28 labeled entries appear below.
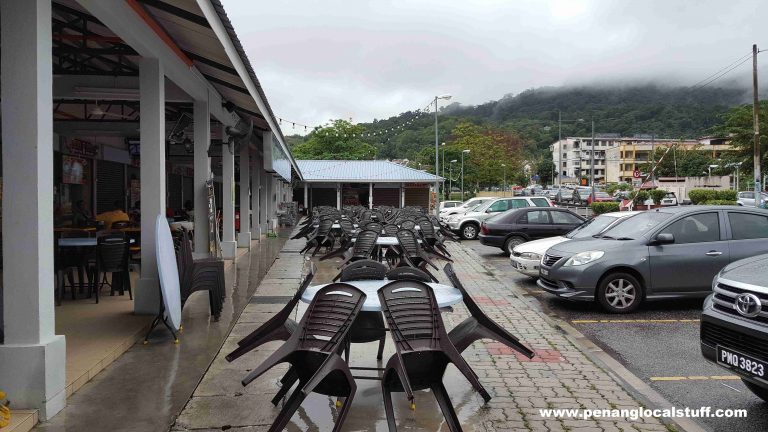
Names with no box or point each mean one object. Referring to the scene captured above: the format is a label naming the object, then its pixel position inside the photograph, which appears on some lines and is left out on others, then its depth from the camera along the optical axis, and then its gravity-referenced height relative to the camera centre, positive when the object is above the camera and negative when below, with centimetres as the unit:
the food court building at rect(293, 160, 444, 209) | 4191 +128
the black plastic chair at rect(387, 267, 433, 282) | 505 -60
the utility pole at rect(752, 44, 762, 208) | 2655 +345
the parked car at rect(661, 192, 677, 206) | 3856 +12
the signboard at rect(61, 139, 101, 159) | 1347 +131
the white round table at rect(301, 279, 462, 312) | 448 -77
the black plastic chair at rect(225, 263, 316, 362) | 450 -97
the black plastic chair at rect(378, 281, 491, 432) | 392 -90
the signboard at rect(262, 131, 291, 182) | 1492 +130
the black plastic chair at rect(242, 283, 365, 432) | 388 -92
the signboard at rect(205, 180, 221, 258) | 1091 -38
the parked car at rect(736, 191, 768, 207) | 3692 +16
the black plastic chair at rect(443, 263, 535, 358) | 463 -100
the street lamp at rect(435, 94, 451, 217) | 2806 +85
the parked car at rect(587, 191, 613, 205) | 5063 +37
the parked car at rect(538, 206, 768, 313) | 828 -79
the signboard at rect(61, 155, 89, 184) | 1330 +81
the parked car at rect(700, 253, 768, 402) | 412 -88
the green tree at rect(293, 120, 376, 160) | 7125 +708
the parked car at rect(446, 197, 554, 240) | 2100 -39
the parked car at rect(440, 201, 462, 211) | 3825 -12
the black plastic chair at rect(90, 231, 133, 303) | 788 -69
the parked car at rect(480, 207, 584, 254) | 1547 -62
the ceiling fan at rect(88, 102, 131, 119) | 1110 +176
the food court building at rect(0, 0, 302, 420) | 416 +105
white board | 610 -72
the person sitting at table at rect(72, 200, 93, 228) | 1156 -25
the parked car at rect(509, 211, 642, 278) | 1082 -80
